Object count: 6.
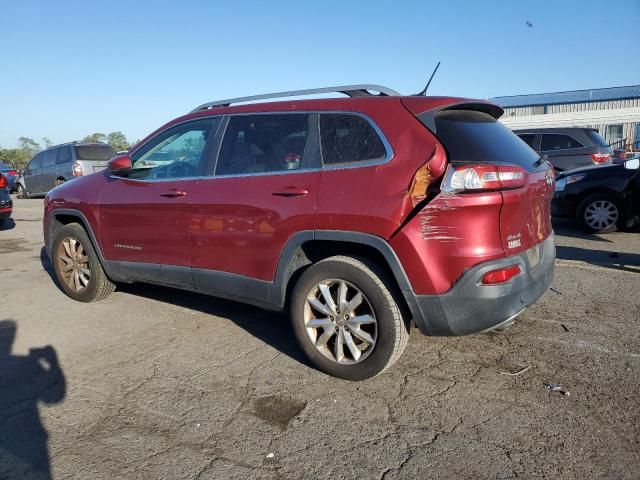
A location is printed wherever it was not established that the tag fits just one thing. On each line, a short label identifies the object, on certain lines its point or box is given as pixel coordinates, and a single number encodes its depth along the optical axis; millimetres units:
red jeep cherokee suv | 2789
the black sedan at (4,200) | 9992
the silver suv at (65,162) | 16125
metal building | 36719
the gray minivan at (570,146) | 11172
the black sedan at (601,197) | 7723
